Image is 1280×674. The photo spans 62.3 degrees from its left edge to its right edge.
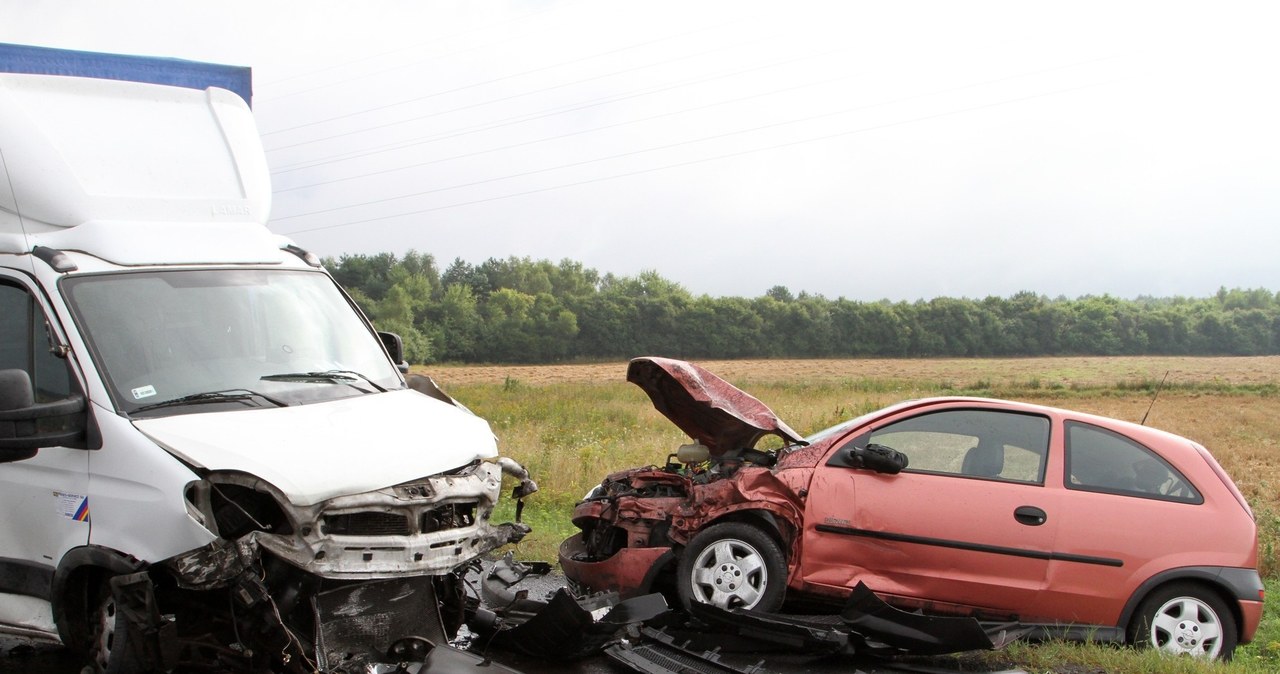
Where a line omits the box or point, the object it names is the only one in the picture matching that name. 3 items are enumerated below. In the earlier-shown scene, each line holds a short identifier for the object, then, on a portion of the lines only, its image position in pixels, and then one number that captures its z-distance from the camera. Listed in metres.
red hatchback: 6.63
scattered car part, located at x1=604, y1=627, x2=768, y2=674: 6.02
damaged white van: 4.84
